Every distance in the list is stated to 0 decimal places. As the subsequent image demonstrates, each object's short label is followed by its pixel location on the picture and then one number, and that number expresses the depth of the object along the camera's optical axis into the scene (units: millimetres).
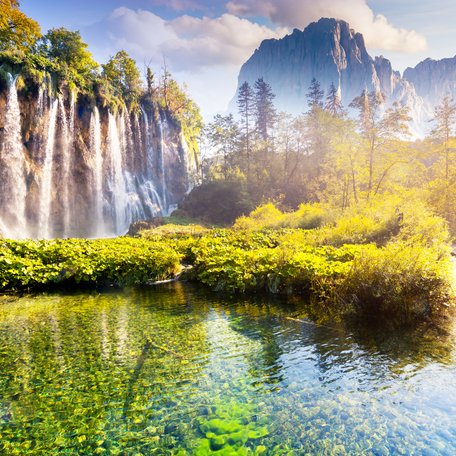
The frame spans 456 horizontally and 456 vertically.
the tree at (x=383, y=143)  26125
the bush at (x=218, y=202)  42344
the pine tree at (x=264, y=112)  61281
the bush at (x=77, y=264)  10414
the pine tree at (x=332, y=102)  64113
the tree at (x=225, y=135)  55112
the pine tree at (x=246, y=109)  55938
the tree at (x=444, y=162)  23844
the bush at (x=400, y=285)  7051
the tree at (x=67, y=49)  37531
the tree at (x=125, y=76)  44291
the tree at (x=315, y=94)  65062
